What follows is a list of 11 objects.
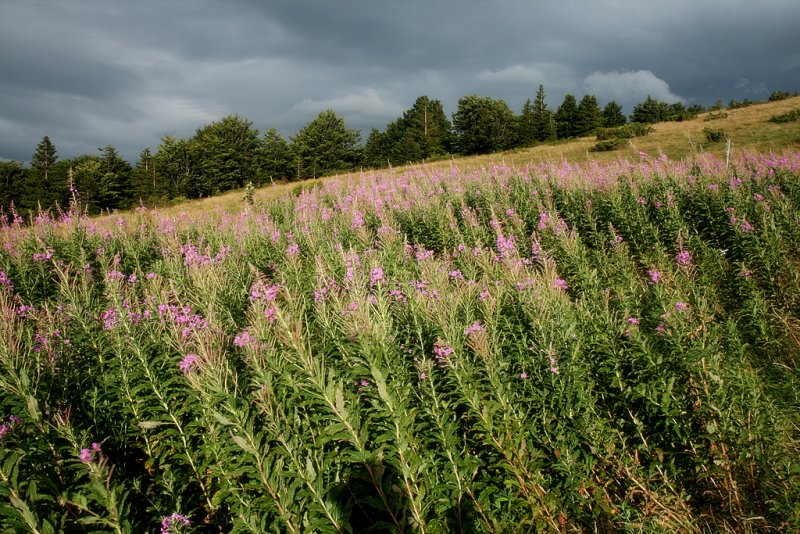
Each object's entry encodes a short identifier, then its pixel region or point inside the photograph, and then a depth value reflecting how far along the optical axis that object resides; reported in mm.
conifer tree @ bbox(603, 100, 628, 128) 60138
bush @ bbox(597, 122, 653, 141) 29828
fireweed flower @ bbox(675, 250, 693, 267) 5012
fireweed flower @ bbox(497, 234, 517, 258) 5971
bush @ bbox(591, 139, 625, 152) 27109
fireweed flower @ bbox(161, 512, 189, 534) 2482
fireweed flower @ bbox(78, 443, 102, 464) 2106
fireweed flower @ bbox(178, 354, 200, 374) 3334
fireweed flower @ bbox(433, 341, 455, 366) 3414
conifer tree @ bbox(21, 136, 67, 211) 47969
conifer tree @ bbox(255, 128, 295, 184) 57781
